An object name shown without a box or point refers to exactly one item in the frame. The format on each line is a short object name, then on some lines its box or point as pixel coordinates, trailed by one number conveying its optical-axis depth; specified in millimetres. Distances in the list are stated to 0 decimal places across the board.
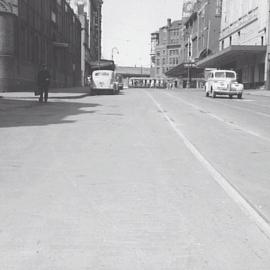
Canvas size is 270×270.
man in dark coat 25461
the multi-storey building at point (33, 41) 36594
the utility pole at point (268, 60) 57875
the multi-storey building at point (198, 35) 98875
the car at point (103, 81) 42688
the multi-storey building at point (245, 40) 60541
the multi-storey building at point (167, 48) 167500
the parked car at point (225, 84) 36781
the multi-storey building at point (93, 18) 101100
